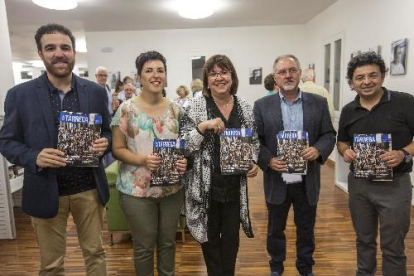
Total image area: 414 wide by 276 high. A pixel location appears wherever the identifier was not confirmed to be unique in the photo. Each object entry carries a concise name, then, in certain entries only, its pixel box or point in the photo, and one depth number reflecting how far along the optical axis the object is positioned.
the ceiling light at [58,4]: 5.02
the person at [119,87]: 6.37
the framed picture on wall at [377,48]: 4.32
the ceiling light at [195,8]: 5.70
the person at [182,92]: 6.77
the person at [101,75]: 5.39
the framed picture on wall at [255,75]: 8.38
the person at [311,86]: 4.15
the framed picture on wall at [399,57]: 3.70
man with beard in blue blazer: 1.62
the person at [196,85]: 6.34
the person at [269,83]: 4.75
